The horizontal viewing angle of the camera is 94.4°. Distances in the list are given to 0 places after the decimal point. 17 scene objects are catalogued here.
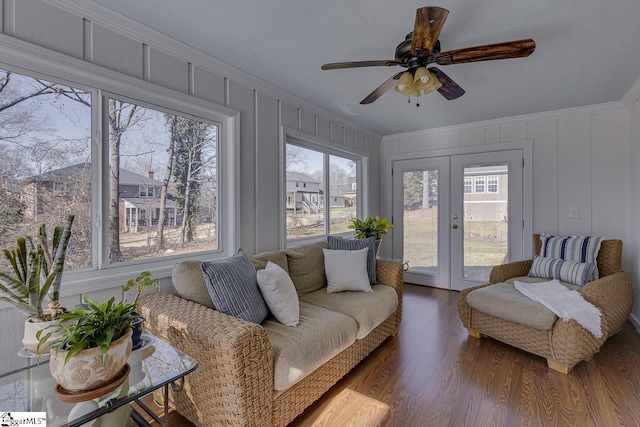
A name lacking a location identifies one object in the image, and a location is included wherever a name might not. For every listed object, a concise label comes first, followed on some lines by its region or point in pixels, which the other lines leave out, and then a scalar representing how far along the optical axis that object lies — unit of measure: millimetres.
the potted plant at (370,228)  3375
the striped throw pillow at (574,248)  2824
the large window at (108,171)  1547
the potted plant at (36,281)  1212
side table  1041
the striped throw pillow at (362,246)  2799
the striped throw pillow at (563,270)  2693
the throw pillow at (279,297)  1894
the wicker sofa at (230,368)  1367
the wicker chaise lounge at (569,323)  2094
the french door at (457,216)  3781
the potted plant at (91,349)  1012
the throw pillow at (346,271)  2586
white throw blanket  2102
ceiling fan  1459
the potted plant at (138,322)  1374
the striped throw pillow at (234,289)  1737
